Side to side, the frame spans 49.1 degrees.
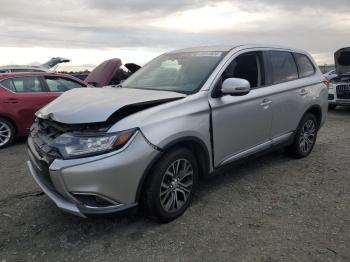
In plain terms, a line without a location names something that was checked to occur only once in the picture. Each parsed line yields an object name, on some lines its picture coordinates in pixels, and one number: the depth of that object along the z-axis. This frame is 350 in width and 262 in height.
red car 7.24
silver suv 3.21
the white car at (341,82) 10.73
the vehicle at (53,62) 17.07
